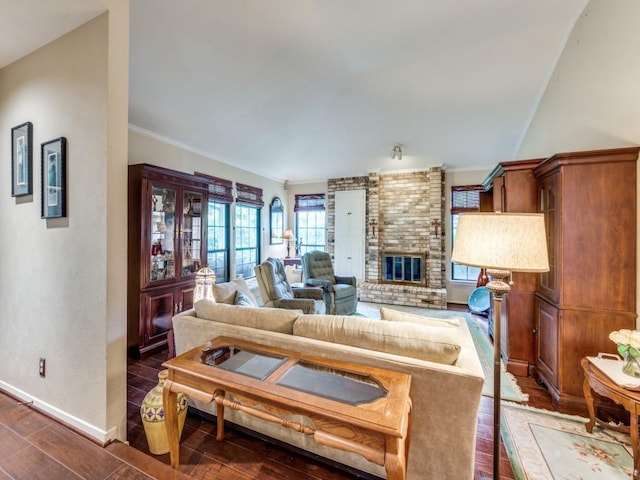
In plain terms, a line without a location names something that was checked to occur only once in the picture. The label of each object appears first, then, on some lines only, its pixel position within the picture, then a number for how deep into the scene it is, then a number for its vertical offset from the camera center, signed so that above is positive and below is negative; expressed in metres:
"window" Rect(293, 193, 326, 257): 6.56 +0.41
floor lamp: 1.21 -0.04
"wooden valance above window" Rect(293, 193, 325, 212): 6.50 +0.91
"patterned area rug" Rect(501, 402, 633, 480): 1.56 -1.35
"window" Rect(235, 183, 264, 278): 5.30 +0.23
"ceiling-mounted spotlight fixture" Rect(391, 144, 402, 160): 4.46 +1.47
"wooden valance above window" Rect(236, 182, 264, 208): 5.26 +0.90
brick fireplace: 5.30 +0.03
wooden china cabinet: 2.97 -0.14
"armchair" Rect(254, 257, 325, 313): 3.10 -0.64
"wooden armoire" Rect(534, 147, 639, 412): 1.98 -0.16
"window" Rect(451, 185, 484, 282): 5.27 +0.67
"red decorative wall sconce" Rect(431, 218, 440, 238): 5.30 +0.30
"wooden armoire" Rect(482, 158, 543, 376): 2.63 -0.56
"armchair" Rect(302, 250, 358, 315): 4.12 -0.71
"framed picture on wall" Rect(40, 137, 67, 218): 1.79 +0.42
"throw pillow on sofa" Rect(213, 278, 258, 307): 2.30 -0.47
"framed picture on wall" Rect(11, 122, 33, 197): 1.99 +0.60
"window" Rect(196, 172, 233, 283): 4.62 +0.23
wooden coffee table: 1.01 -0.69
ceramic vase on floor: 1.65 -1.12
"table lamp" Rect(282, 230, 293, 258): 6.30 +0.05
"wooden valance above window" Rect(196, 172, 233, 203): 4.57 +0.89
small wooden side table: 1.50 -0.95
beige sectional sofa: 1.31 -0.64
